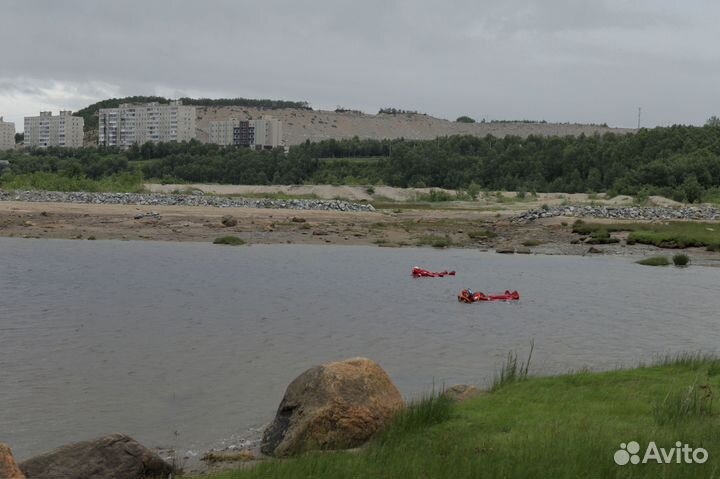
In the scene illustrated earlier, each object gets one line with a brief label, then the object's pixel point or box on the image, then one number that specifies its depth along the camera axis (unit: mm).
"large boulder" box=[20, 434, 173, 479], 8977
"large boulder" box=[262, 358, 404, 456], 9875
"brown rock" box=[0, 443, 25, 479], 7773
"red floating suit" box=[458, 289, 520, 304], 26234
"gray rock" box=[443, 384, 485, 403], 11909
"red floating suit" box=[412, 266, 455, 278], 33172
